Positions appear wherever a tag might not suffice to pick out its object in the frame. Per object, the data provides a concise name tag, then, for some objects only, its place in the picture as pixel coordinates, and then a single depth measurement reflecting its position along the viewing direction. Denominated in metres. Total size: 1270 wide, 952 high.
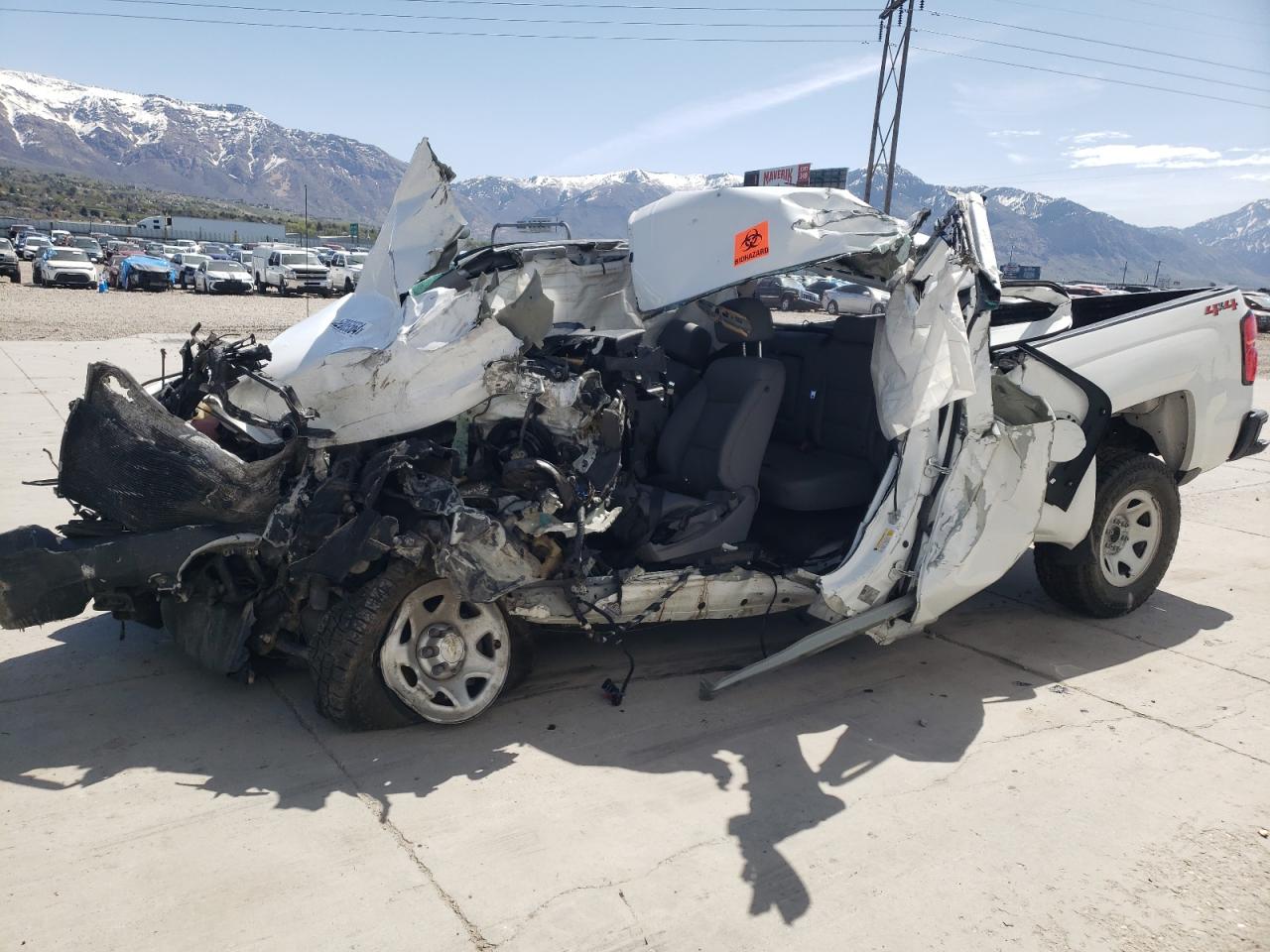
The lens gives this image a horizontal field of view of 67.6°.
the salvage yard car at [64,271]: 33.12
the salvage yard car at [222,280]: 33.66
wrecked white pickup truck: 3.89
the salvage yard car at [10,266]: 35.75
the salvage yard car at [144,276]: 34.41
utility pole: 29.75
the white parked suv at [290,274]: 34.41
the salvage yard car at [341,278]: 34.91
